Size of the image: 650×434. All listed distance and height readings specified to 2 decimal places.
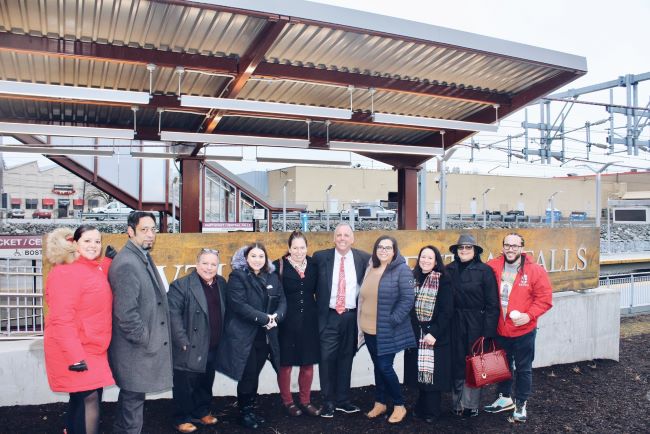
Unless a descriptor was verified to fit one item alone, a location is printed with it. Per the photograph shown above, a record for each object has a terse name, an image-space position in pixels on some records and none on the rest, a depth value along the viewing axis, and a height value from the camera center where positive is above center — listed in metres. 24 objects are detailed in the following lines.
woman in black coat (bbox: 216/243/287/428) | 4.10 -0.82
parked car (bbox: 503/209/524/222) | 27.94 +0.14
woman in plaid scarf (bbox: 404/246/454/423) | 4.36 -0.93
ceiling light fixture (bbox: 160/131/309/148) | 8.05 +1.41
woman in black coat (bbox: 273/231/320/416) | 4.39 -0.78
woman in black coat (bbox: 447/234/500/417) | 4.40 -0.70
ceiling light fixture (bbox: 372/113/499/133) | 7.62 +1.56
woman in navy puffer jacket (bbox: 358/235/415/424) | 4.29 -0.78
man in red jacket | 4.48 -0.76
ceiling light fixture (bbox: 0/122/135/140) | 7.18 +1.35
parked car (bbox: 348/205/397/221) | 25.91 +0.38
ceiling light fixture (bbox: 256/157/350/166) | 10.46 +1.29
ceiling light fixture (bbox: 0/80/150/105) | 5.75 +1.53
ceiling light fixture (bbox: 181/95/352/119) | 6.58 +1.57
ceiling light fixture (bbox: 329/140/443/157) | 9.49 +1.40
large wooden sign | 5.08 -0.29
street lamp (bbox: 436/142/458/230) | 9.10 +0.64
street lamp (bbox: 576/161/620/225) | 8.11 +0.29
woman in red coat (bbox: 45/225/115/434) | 3.14 -0.64
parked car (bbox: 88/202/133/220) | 19.07 +0.28
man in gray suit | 3.38 -0.74
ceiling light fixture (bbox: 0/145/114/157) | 8.65 +1.28
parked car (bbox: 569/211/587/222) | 35.42 +0.30
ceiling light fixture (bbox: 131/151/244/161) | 9.46 +1.30
